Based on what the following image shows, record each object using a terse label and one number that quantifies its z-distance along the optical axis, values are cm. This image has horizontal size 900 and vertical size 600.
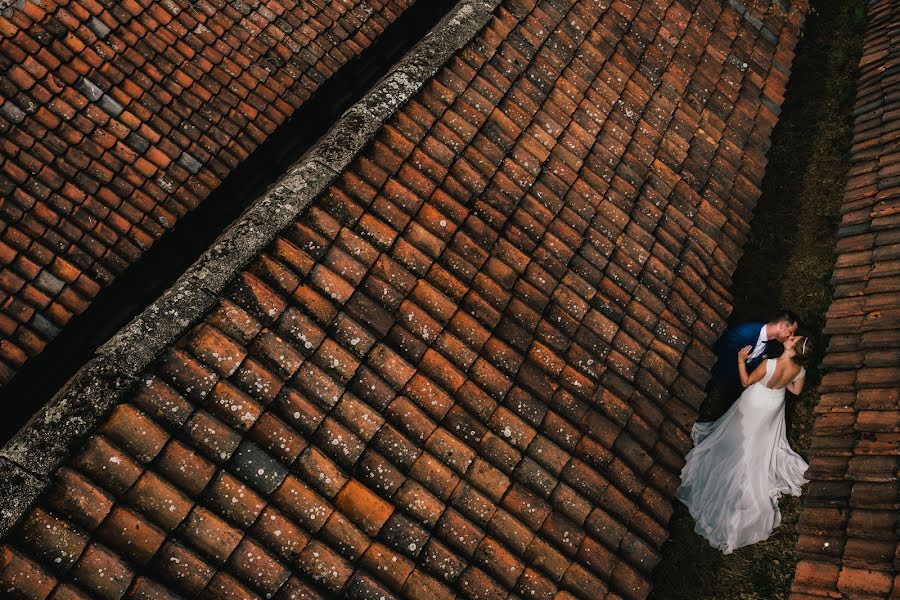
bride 544
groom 518
